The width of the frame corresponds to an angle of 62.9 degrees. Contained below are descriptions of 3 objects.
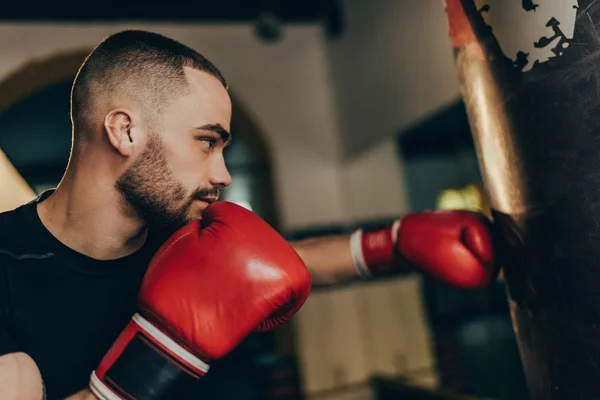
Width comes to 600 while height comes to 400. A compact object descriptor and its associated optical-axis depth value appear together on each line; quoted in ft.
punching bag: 2.36
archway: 10.68
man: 3.33
